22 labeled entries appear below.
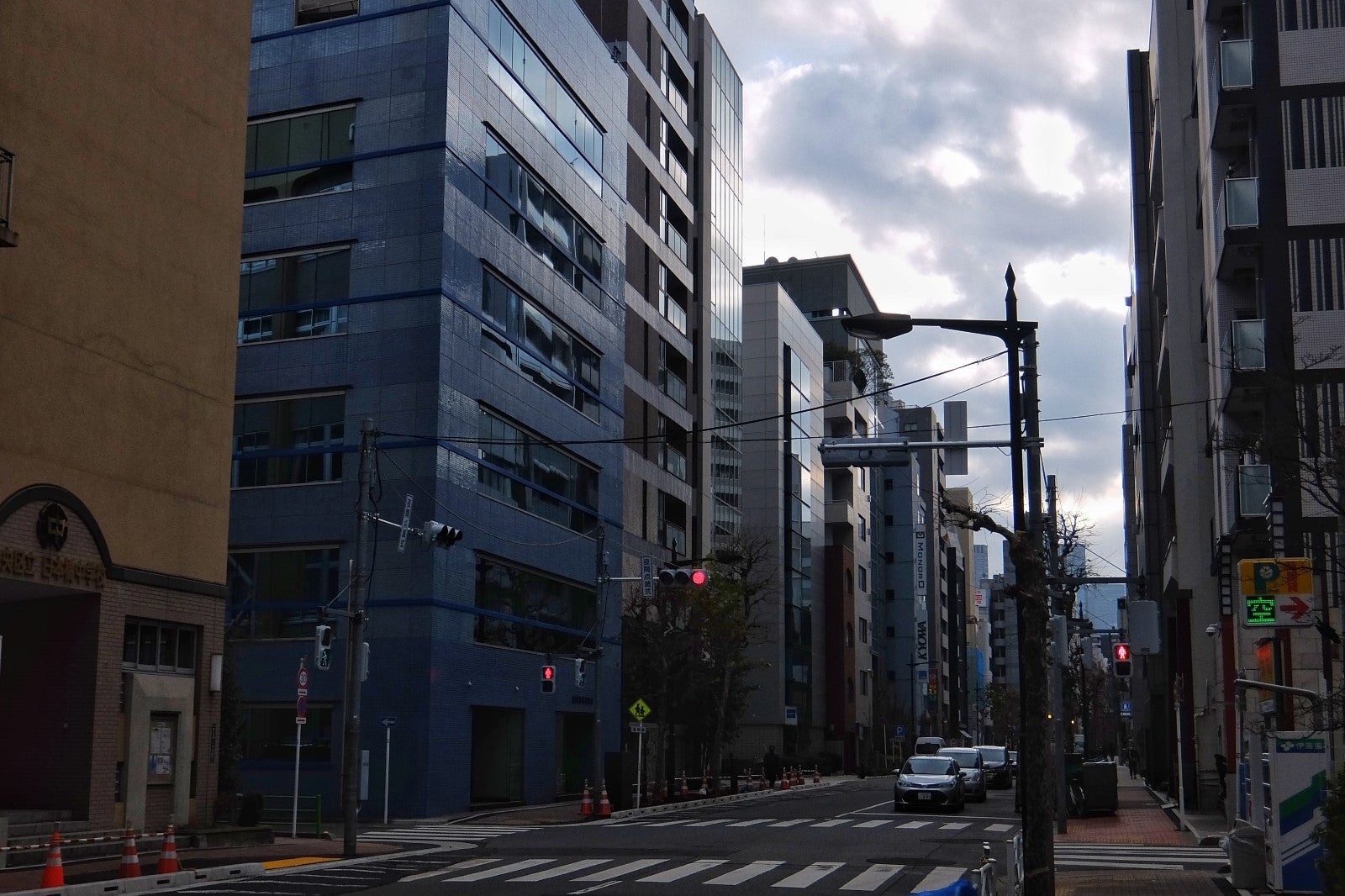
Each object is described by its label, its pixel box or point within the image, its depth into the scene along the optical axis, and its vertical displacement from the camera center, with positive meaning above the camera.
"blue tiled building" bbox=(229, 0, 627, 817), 40.69 +8.29
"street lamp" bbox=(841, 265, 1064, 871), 15.52 +2.82
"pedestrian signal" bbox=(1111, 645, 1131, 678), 34.62 +0.43
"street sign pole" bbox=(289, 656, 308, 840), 30.50 -0.62
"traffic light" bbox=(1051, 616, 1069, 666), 34.38 +0.87
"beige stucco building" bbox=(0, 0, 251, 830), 24.06 +4.74
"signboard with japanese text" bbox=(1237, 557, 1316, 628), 22.39 +1.32
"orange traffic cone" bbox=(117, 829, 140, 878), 20.47 -2.59
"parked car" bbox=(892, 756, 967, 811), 40.31 -2.96
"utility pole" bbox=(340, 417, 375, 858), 26.27 -0.04
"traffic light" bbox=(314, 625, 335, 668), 32.78 +0.63
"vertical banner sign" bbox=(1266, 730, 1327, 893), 18.42 -1.70
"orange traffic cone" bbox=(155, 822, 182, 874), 21.53 -2.70
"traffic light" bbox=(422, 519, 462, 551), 29.83 +2.80
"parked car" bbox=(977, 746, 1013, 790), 58.16 -3.55
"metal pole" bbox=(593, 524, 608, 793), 39.75 -0.03
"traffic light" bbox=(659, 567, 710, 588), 34.19 +2.29
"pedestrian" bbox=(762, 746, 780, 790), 62.91 -3.88
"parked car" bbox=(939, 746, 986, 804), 47.56 -3.01
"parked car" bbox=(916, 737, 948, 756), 73.76 -3.53
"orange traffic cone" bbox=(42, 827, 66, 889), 18.91 -2.52
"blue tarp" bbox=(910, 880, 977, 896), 11.27 -1.63
